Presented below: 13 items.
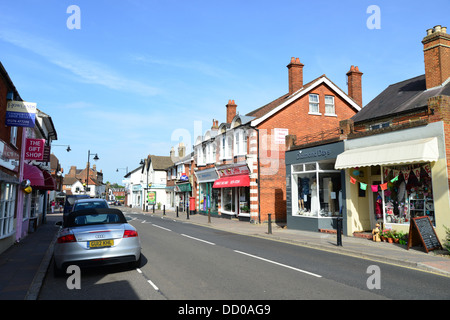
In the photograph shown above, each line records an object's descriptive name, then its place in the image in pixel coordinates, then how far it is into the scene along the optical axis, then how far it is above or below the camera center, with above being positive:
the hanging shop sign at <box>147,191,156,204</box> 53.94 -0.82
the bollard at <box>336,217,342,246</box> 12.18 -1.55
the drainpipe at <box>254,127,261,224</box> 23.08 -0.26
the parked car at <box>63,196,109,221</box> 12.60 -0.46
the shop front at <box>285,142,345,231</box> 17.05 +0.22
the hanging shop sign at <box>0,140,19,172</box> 10.22 +1.20
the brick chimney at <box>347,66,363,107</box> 25.77 +8.47
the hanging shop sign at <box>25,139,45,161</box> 14.29 +1.92
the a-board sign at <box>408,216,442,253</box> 10.81 -1.41
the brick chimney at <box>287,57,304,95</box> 25.72 +9.31
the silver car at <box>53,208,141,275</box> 7.07 -1.16
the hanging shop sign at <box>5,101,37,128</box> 11.05 +2.70
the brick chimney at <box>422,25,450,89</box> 14.55 +6.29
